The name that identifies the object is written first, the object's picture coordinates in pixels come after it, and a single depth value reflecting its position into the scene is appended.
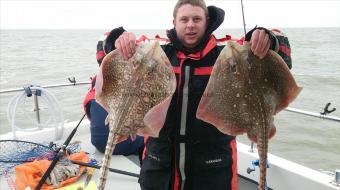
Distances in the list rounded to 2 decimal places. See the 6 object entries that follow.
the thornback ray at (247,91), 2.10
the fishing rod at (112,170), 3.86
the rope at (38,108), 4.96
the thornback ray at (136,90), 2.10
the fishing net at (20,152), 4.08
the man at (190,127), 2.55
